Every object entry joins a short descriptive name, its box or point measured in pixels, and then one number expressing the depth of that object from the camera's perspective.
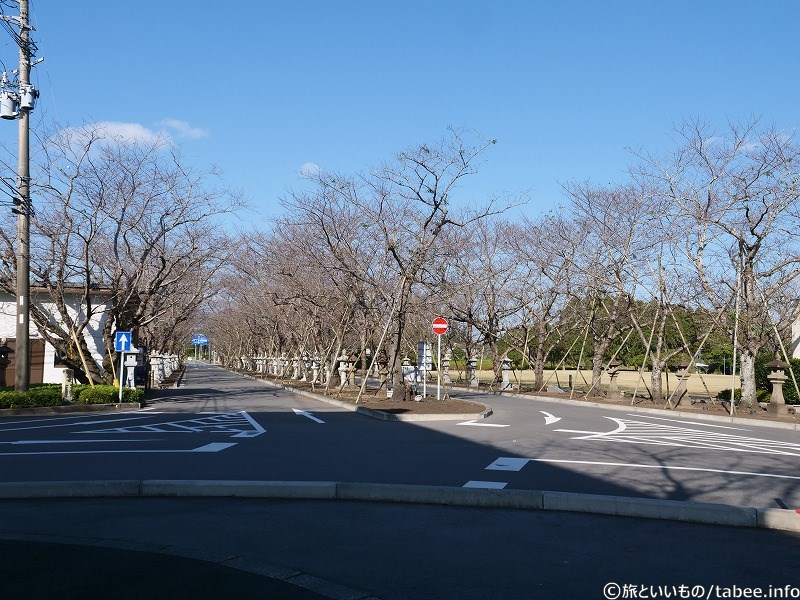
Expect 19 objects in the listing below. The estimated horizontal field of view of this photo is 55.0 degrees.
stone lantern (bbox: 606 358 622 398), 33.56
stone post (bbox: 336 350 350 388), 38.66
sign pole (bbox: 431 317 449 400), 26.13
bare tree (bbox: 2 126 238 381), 27.64
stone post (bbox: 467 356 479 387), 47.67
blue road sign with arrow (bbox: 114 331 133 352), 26.61
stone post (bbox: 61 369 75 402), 25.29
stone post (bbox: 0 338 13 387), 27.84
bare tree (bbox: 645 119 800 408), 26.22
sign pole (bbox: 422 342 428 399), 30.03
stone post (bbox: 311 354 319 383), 44.68
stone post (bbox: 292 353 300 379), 56.13
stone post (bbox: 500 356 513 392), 42.84
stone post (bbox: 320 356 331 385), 38.44
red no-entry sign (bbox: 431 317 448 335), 26.12
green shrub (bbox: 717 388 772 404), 34.41
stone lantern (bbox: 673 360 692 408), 29.77
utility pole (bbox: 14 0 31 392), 23.34
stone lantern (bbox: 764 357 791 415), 26.73
